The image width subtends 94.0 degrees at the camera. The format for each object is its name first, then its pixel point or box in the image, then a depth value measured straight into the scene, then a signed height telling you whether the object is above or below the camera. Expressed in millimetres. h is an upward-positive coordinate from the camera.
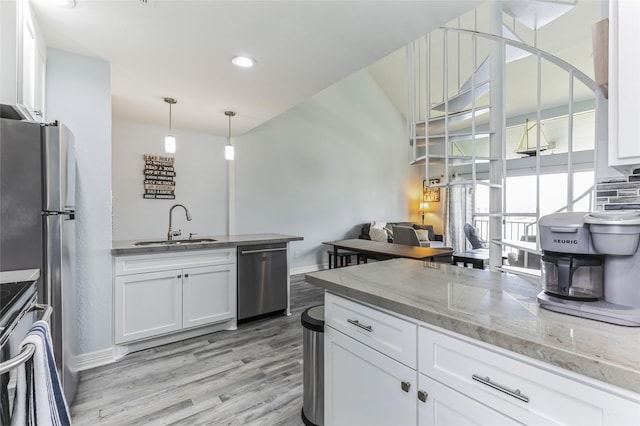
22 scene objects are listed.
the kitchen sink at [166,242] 2891 -333
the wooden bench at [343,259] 5133 -910
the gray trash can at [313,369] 1653 -911
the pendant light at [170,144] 3006 +662
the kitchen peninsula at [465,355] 710 -436
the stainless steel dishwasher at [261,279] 3180 -775
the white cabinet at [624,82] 871 +382
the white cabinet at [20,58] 1404 +797
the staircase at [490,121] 1818 +737
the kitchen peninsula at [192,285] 2543 -740
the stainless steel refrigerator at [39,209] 1510 +4
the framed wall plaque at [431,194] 8001 +408
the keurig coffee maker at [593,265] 860 -175
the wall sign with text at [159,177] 4160 +457
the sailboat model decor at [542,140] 5903 +1396
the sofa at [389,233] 6391 -532
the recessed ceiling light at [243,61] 2314 +1174
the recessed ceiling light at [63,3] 1680 +1177
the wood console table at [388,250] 3305 -502
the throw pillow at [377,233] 6335 -512
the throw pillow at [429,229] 7527 -509
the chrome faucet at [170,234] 3232 -269
